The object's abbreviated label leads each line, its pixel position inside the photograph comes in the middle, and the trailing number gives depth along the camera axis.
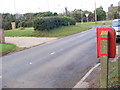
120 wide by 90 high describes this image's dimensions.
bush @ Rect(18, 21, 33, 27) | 40.00
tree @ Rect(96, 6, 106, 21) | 62.94
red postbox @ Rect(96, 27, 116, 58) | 4.45
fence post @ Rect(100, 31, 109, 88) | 4.35
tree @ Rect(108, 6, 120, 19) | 55.98
